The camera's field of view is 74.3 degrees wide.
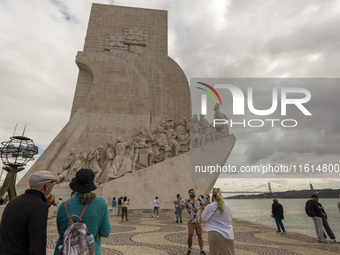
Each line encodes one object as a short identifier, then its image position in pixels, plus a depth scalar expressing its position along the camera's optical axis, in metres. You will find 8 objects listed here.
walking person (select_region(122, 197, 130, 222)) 6.54
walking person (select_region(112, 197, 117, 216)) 7.98
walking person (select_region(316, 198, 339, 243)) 4.06
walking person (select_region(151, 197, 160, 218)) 7.73
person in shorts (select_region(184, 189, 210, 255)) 3.12
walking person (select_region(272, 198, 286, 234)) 4.89
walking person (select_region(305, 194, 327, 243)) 4.15
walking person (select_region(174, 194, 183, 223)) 6.43
